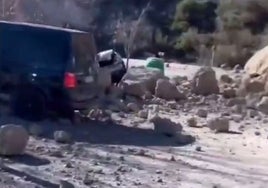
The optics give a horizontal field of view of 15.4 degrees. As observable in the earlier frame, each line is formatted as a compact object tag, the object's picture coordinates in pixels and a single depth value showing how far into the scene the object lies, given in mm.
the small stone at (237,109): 23316
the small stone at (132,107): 21344
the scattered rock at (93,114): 18875
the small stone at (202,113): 21883
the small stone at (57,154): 13627
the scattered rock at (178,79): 30906
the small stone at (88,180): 11656
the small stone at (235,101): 25288
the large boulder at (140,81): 25031
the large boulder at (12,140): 12969
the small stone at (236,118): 21419
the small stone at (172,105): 23583
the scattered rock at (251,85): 28231
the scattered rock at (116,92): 22875
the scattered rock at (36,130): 15922
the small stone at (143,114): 20094
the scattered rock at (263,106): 24175
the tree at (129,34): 42094
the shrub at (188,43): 55750
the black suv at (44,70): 17312
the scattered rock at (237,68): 40409
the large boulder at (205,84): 27688
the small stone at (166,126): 17594
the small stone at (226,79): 31672
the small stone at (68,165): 12716
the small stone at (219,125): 18812
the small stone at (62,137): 15211
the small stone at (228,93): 27728
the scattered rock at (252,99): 25253
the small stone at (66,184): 10961
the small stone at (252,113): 22578
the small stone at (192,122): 19733
